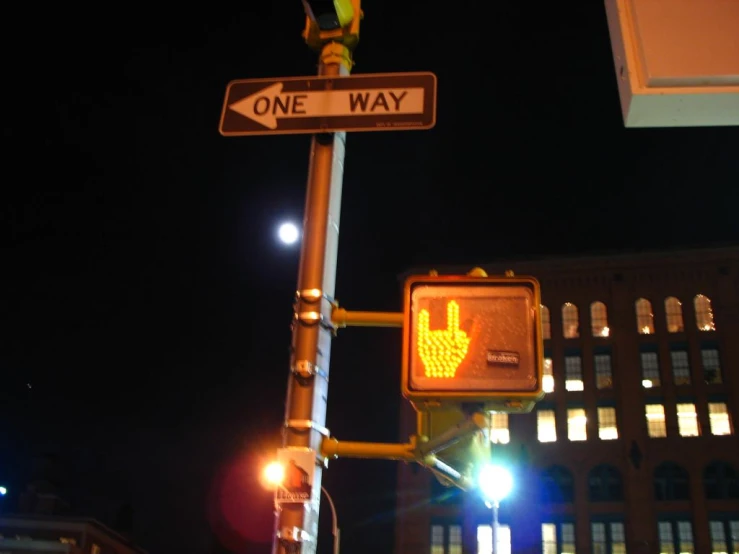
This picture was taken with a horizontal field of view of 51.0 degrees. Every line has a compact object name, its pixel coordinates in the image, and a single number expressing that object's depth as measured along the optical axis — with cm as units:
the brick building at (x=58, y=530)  6862
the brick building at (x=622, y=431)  4931
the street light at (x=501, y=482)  1458
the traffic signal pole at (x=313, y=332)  400
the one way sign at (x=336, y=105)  512
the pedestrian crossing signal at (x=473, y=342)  392
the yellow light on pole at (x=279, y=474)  404
